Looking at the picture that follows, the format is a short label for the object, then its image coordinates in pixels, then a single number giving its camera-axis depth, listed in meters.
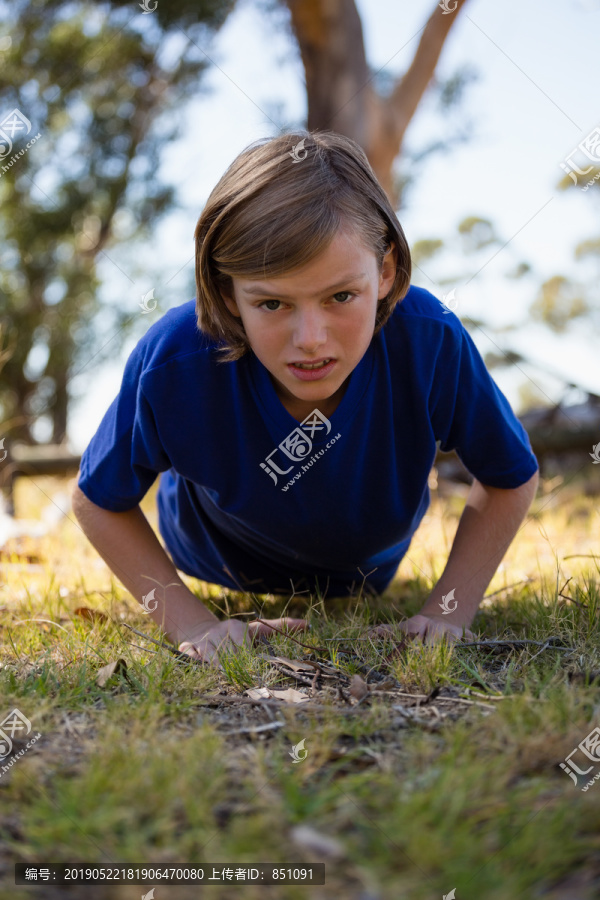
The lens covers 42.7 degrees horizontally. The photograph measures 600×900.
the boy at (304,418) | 1.71
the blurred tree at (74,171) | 8.75
